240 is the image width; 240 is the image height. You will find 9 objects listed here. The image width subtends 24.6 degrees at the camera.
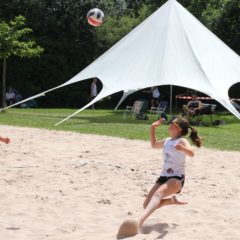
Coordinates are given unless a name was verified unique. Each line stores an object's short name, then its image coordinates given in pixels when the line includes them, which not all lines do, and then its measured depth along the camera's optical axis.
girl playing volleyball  5.31
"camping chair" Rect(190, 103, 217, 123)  16.27
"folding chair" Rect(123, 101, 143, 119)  17.80
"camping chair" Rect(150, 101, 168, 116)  18.65
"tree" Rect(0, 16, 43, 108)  20.62
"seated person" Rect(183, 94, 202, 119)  16.14
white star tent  15.29
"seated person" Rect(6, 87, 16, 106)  25.14
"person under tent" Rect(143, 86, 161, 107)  21.24
